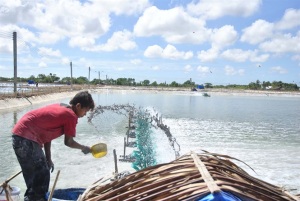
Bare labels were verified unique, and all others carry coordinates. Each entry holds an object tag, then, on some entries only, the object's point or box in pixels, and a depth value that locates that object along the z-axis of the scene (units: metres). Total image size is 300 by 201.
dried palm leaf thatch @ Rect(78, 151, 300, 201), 1.19
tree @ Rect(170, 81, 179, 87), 81.39
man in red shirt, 2.39
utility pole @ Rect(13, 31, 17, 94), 22.57
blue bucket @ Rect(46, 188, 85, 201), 2.87
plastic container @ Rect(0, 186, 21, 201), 2.60
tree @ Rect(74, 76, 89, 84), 76.76
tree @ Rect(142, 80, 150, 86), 83.29
